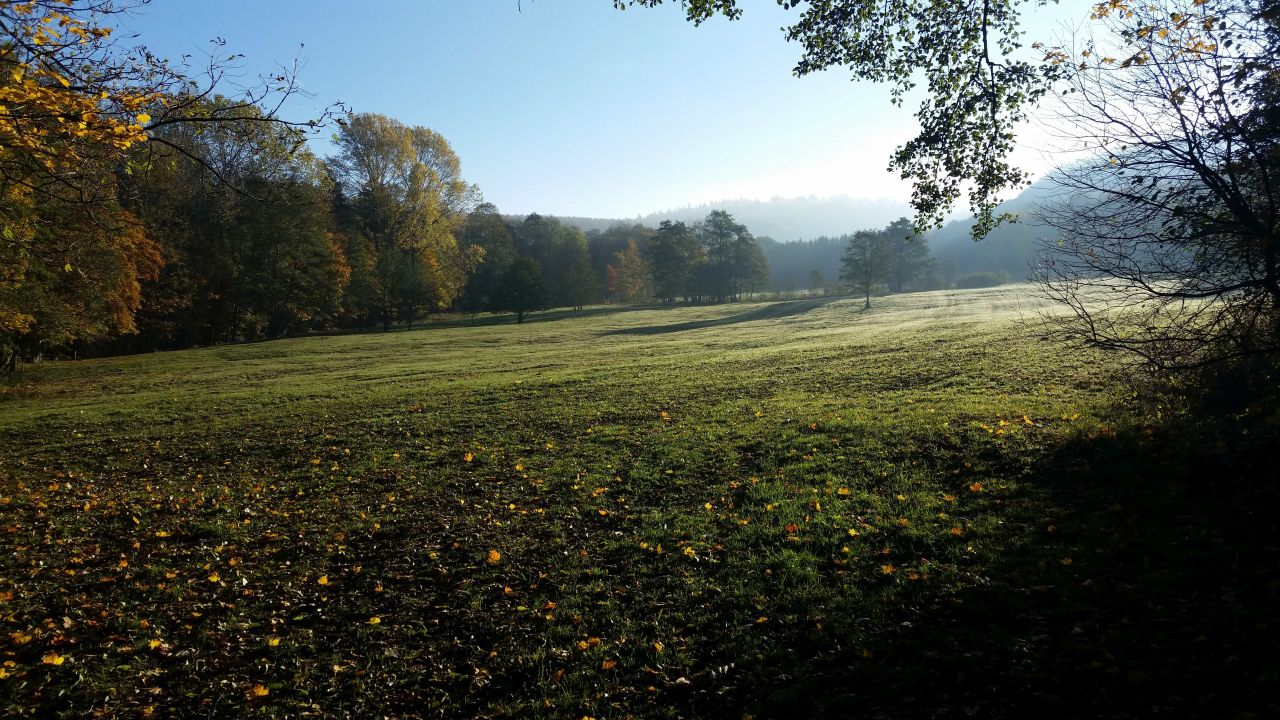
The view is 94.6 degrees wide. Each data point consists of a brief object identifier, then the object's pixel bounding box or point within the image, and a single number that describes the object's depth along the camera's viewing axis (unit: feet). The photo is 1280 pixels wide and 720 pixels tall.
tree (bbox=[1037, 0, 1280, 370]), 23.85
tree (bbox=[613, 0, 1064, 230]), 29.12
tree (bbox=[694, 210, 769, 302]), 301.84
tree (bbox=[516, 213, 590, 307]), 299.99
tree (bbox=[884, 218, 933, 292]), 306.35
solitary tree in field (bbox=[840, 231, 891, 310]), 238.76
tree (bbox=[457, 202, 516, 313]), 252.42
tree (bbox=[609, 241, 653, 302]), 303.68
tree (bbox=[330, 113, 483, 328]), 176.96
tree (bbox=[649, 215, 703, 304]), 287.89
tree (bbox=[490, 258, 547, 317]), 210.79
